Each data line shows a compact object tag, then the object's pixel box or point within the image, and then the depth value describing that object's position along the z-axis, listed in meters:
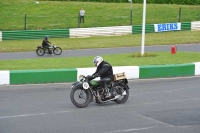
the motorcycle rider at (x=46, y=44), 28.42
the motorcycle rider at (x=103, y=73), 13.56
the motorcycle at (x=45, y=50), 28.44
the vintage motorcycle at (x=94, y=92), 13.02
